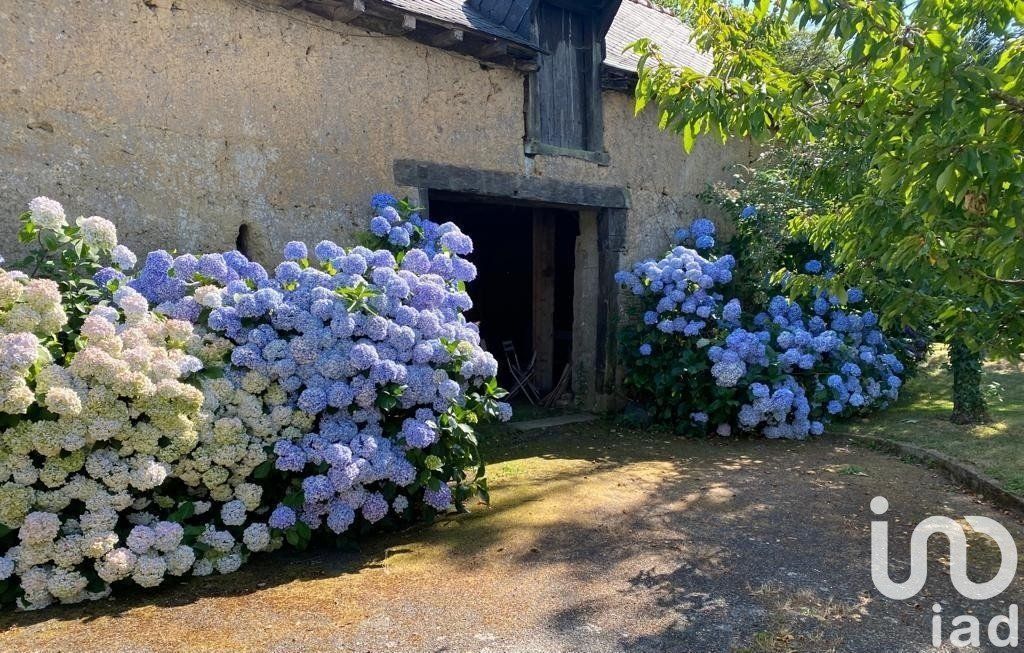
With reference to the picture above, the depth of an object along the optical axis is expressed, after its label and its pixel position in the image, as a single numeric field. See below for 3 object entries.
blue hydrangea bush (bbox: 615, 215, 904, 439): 6.93
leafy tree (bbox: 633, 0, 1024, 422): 2.49
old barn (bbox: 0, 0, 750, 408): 4.42
